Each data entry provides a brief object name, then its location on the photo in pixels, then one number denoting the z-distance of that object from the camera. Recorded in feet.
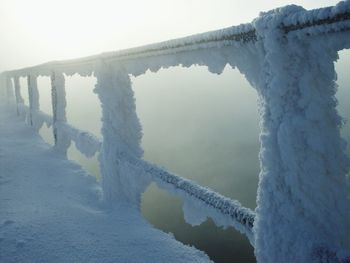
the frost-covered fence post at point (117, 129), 8.67
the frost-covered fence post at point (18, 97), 26.84
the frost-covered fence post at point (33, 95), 20.94
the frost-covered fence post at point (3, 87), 44.62
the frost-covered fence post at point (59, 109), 14.88
